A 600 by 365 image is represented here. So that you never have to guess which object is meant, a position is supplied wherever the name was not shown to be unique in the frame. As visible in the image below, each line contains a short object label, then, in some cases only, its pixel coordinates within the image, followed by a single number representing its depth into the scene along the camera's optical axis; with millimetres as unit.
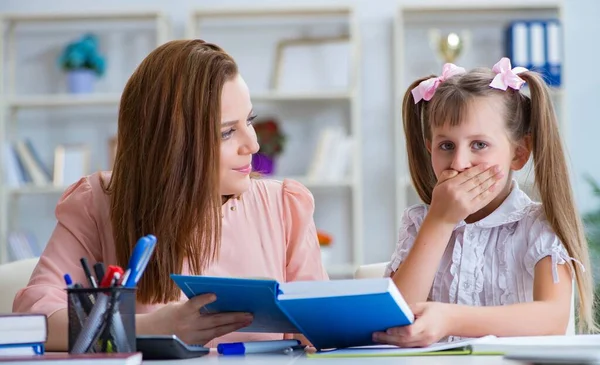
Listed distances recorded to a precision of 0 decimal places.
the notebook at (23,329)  2706
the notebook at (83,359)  2550
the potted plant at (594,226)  5699
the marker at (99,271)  2767
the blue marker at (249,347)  2865
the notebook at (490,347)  2708
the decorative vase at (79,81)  6848
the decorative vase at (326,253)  6614
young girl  3208
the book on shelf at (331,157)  6690
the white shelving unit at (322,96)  6648
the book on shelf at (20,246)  6690
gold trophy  6605
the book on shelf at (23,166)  6800
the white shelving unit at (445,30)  6836
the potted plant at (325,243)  6526
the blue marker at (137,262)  2703
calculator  2745
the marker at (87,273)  2749
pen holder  2676
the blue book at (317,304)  2716
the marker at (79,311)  2692
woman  3217
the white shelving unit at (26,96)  6763
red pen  2715
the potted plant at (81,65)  6842
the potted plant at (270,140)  6745
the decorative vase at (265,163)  6484
